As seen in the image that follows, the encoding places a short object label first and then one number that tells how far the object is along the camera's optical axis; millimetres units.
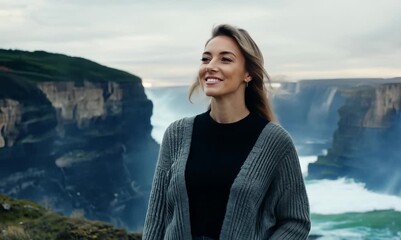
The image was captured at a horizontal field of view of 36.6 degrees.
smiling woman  2064
